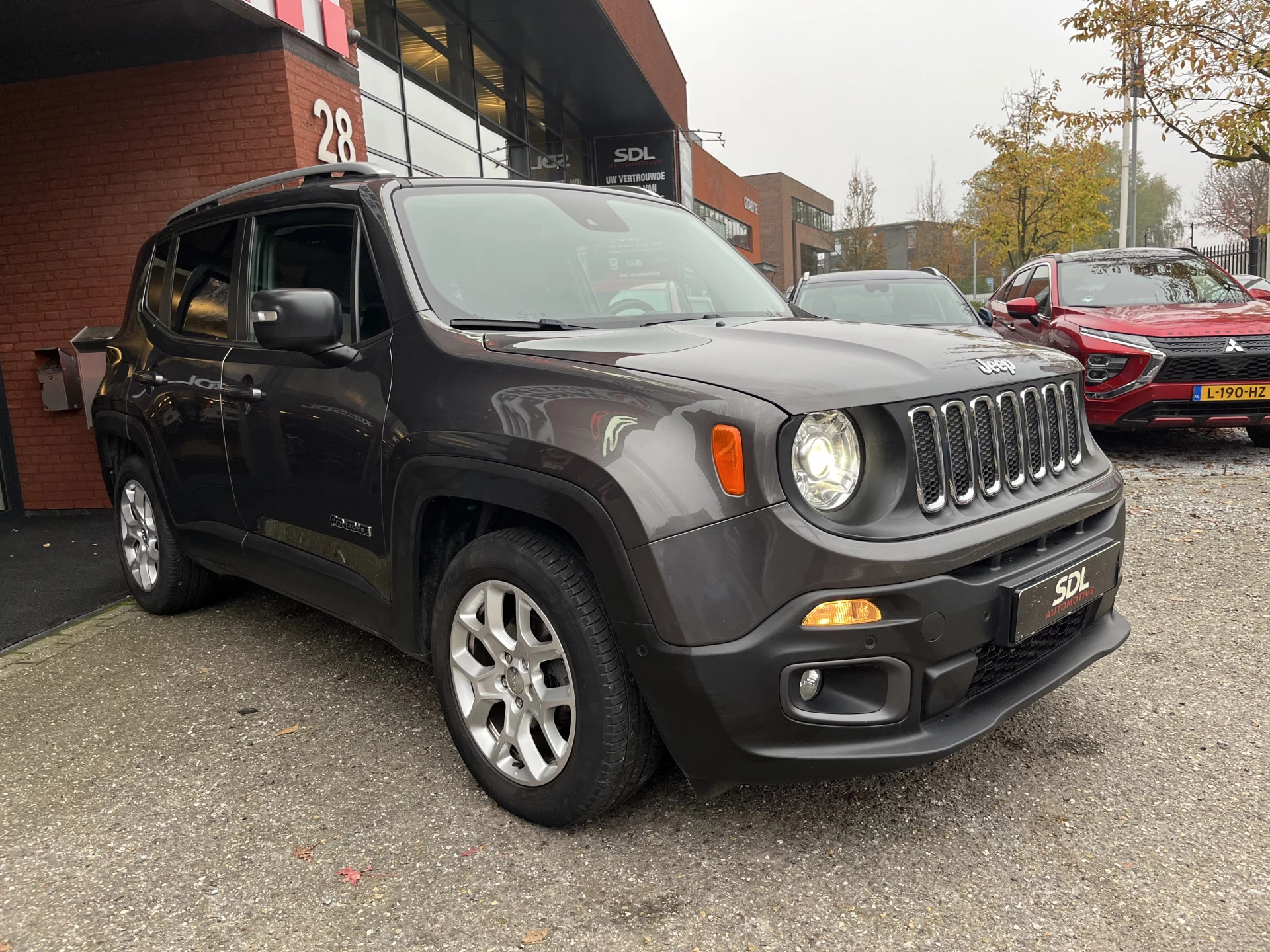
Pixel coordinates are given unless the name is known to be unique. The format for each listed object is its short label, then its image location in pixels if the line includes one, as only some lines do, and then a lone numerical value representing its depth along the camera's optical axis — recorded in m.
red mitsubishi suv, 6.98
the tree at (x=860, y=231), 50.53
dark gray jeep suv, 2.12
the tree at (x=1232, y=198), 38.34
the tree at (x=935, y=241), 55.62
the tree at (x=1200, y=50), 11.22
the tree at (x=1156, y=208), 67.83
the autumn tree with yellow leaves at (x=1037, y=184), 24.00
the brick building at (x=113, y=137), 6.62
